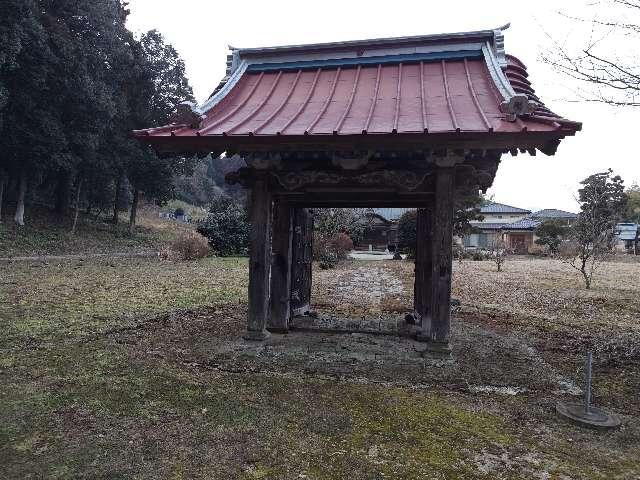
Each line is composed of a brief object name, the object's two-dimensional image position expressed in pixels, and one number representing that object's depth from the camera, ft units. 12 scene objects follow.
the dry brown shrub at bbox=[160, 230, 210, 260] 70.90
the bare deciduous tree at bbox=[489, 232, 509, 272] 73.72
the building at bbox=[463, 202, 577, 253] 155.33
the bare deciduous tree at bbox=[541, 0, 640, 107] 19.76
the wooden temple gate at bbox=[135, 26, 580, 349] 15.97
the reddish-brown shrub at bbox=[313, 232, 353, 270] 71.93
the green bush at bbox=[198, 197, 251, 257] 80.89
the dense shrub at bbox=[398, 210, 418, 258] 92.51
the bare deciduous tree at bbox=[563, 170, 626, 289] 57.49
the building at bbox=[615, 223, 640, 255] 157.60
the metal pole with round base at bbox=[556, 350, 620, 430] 12.73
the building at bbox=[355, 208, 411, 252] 133.39
